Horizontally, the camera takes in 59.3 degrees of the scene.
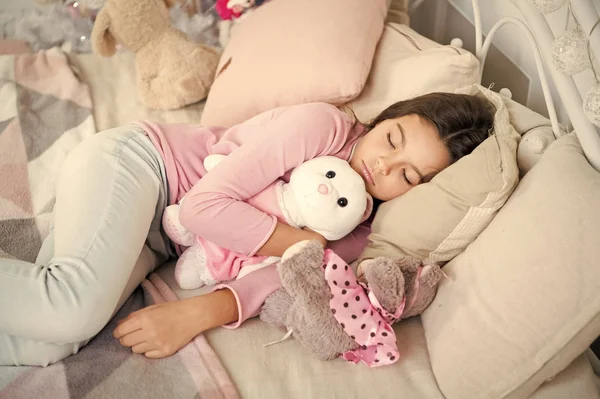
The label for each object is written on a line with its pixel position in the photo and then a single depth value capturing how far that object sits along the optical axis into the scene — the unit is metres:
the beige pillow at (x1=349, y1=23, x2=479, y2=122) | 1.25
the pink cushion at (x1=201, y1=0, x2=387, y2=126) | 1.30
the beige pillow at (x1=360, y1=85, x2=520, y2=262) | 1.01
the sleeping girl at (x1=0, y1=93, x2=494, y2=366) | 0.94
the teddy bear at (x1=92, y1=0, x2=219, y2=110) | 1.57
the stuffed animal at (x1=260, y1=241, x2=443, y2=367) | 0.93
